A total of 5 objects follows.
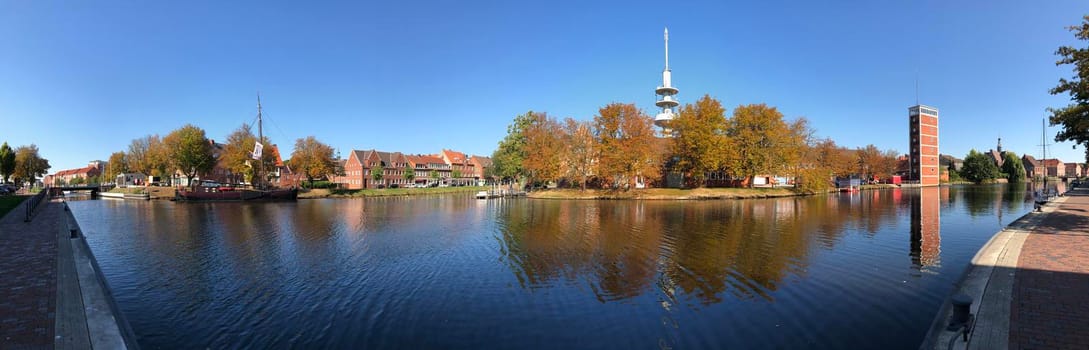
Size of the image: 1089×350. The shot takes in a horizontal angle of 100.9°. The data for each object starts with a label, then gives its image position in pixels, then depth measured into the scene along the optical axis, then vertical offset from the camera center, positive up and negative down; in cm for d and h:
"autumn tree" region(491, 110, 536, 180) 6381 +474
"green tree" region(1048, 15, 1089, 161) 1564 +297
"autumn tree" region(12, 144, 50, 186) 8125 +354
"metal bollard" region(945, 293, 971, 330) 530 -159
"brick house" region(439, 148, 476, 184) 10362 +362
